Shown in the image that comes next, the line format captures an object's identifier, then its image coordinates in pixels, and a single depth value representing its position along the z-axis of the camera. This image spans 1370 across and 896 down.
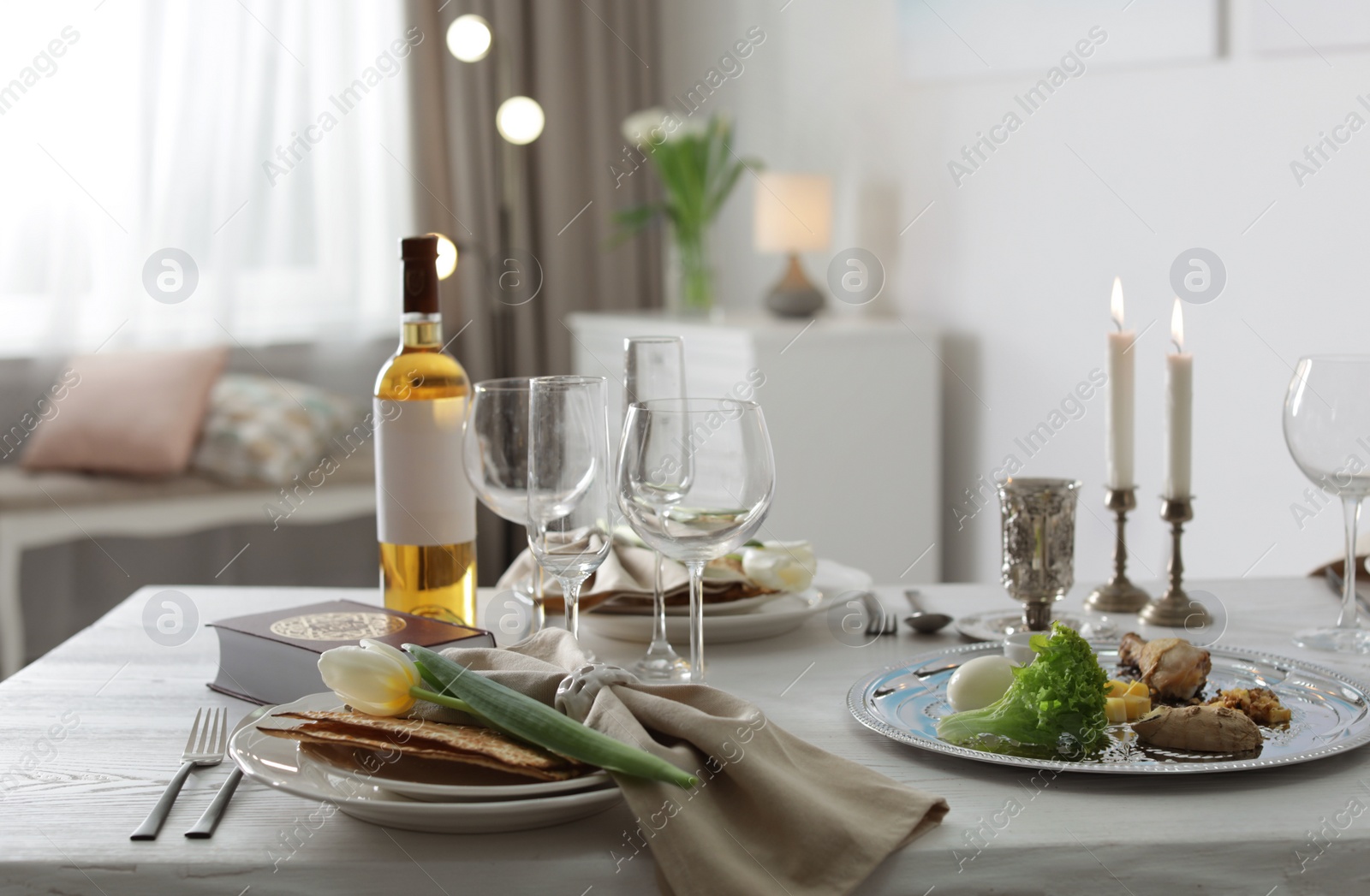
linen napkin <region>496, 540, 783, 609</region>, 1.15
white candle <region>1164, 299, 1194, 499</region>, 1.20
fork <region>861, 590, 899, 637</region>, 1.16
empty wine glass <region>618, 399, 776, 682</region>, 0.89
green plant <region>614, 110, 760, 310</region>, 3.47
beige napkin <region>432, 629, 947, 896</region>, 0.69
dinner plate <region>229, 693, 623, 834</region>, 0.72
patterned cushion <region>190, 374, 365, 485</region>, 3.28
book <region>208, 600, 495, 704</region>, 0.94
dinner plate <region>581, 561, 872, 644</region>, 1.13
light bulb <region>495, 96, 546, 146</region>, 3.30
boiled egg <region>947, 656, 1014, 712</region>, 0.90
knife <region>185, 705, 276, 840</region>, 0.74
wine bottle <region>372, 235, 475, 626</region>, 1.08
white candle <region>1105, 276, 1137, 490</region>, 1.23
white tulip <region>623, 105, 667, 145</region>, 3.55
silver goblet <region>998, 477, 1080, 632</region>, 1.13
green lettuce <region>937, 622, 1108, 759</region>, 0.81
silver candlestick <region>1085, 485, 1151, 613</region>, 1.24
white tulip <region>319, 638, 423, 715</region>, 0.79
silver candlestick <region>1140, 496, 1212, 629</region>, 1.20
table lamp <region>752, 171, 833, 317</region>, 3.18
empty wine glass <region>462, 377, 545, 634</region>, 1.06
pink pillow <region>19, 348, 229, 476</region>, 3.23
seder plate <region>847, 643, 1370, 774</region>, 0.79
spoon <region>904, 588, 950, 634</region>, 1.16
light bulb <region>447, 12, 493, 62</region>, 3.14
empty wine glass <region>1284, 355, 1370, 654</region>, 1.07
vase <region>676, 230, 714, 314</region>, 3.55
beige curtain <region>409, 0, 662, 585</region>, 3.87
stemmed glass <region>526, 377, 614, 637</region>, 0.97
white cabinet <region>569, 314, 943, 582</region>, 2.88
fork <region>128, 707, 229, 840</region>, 0.75
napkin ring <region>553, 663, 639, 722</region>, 0.81
